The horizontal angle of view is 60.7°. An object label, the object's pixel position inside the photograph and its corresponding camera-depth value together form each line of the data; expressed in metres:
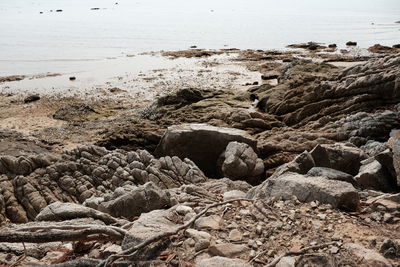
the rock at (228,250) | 4.02
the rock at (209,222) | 4.63
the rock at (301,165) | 7.88
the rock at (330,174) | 6.56
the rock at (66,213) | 6.59
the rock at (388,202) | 4.92
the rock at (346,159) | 9.80
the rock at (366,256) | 3.56
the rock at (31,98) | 29.28
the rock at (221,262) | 3.69
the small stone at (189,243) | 4.27
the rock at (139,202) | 6.75
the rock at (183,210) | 5.26
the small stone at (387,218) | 4.67
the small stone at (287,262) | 3.69
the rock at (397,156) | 6.39
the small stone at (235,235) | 4.33
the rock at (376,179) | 7.20
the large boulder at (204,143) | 13.86
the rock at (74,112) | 24.45
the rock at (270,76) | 32.44
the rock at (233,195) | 6.01
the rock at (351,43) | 57.83
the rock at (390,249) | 3.75
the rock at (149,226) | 4.23
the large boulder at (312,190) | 5.03
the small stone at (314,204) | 4.97
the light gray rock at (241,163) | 12.19
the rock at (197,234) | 4.31
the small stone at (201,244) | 4.17
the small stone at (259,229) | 4.39
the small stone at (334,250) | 3.84
